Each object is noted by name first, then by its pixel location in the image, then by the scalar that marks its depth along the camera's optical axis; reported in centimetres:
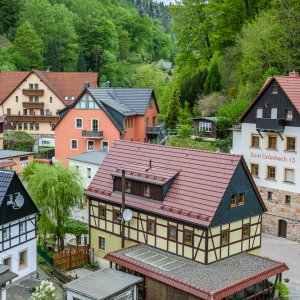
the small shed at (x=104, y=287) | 2756
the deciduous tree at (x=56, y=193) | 3634
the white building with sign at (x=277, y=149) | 4088
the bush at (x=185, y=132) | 5728
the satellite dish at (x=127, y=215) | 3284
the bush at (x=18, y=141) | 6951
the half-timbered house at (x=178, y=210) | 3017
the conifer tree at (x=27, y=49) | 10544
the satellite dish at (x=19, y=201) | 3206
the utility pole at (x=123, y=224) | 3334
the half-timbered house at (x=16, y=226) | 3152
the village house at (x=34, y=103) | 7794
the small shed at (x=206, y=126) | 5584
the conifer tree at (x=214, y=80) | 6712
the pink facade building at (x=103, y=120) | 5675
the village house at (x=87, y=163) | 5006
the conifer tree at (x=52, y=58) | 10819
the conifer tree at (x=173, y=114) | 6412
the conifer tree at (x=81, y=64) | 10756
